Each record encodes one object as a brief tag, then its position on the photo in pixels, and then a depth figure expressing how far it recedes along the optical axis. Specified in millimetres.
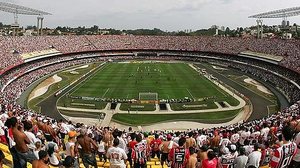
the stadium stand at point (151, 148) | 6614
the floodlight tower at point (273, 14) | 61439
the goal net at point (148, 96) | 37395
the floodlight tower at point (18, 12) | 64126
